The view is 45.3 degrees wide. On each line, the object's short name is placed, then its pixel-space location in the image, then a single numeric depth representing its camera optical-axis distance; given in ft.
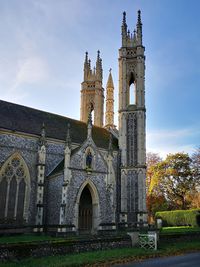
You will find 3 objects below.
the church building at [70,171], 67.18
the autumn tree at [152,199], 129.96
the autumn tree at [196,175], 119.74
